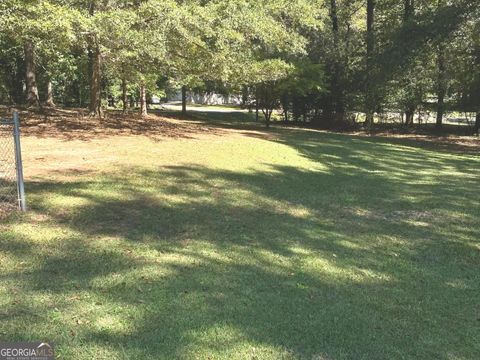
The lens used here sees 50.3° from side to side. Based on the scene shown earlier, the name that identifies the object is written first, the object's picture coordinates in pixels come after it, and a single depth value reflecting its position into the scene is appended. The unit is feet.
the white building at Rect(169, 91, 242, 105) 183.62
